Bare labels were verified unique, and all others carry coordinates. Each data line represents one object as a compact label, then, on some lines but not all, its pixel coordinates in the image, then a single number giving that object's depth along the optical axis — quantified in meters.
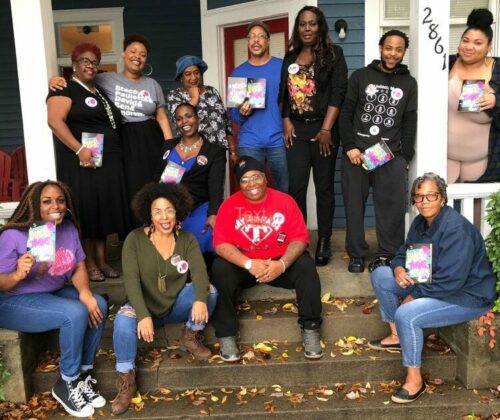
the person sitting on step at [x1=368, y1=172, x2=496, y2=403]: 3.22
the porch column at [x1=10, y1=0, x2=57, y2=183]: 3.93
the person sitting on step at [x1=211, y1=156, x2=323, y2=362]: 3.58
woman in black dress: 3.91
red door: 5.93
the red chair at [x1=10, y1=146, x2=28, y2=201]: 6.54
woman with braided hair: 3.28
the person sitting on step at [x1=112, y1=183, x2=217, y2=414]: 3.33
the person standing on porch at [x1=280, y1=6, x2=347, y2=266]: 4.09
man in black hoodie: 3.93
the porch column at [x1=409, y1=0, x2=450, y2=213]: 3.85
